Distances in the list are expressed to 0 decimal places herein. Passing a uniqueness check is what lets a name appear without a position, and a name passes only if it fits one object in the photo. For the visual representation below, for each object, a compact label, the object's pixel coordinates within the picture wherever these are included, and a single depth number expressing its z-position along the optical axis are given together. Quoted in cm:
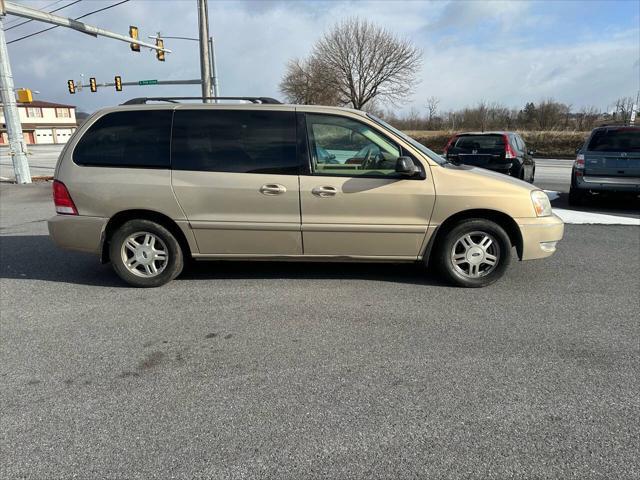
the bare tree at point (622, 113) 3544
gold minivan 447
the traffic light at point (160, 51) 2501
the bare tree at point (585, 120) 3543
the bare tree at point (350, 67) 4125
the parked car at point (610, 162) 874
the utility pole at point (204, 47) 1880
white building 7594
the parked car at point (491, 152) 1068
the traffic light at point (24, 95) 1606
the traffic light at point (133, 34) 2205
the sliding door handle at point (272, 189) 446
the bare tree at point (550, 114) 3747
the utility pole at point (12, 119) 1436
